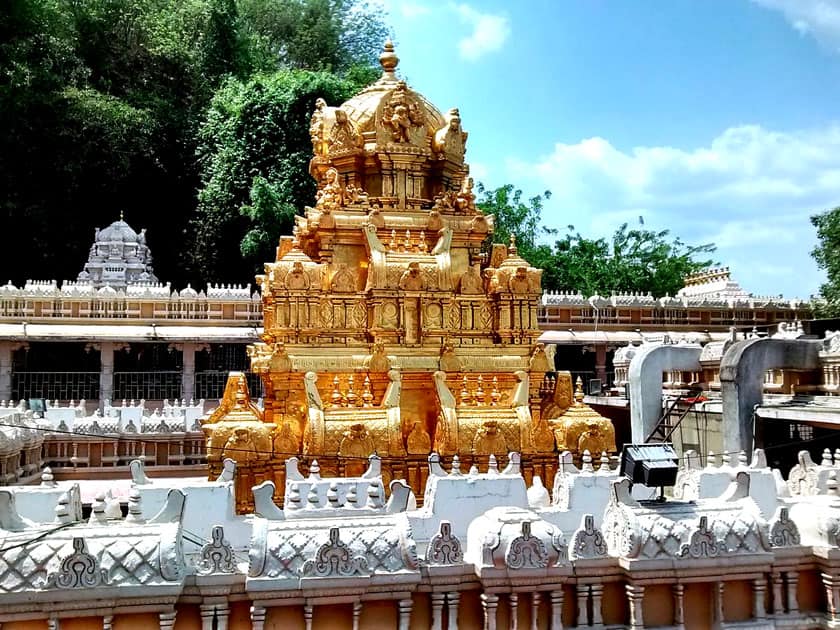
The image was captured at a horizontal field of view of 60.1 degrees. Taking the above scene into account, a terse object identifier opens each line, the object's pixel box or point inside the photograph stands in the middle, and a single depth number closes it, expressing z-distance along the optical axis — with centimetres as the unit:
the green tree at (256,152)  3312
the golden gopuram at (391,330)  1052
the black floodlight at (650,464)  648
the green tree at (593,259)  3906
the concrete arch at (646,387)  1742
